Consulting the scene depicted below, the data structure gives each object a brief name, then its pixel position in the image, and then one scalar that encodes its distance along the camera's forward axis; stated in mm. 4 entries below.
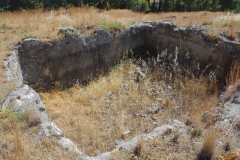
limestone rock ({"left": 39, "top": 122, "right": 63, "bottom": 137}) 4161
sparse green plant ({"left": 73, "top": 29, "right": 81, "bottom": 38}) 8594
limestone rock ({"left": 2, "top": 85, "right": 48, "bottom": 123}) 4709
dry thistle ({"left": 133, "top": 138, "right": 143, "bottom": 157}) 3850
